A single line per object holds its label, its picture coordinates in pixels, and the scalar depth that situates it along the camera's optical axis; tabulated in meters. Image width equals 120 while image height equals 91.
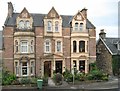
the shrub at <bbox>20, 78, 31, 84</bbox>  15.43
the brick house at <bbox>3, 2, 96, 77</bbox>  18.22
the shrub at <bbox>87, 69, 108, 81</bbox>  17.11
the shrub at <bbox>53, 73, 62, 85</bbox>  15.94
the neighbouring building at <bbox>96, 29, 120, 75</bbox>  19.80
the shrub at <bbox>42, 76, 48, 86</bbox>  15.22
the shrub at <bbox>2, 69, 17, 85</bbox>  15.36
